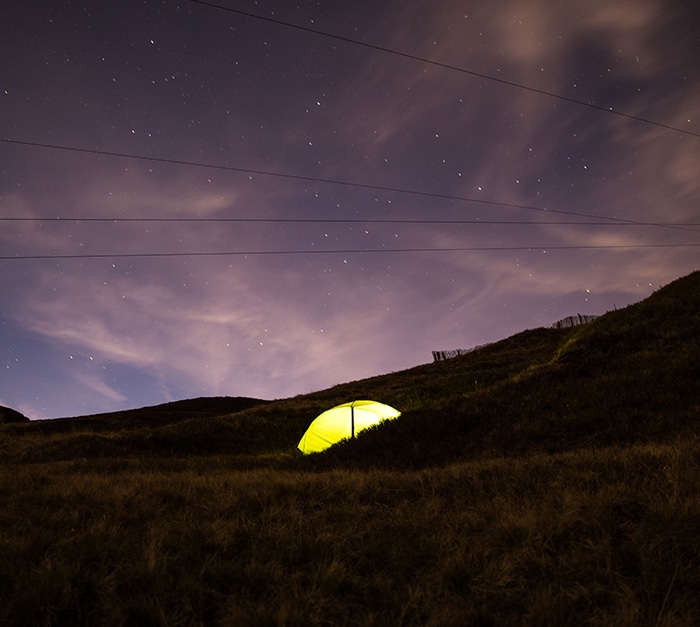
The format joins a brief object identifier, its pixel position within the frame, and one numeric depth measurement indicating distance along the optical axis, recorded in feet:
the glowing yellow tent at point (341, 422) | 61.87
